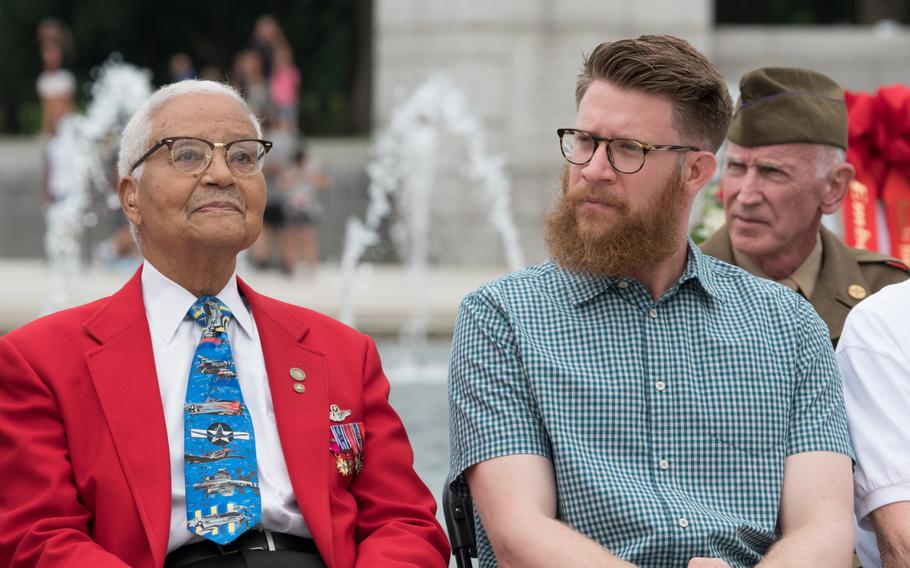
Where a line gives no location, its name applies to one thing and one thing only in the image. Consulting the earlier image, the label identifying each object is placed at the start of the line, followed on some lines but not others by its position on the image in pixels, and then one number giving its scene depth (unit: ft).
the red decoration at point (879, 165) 16.80
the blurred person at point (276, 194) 46.07
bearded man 10.57
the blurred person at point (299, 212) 45.62
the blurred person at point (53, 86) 50.71
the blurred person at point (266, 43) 54.24
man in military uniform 14.84
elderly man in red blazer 10.36
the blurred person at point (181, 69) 51.50
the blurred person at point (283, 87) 52.80
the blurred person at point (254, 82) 49.80
